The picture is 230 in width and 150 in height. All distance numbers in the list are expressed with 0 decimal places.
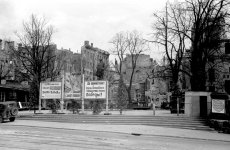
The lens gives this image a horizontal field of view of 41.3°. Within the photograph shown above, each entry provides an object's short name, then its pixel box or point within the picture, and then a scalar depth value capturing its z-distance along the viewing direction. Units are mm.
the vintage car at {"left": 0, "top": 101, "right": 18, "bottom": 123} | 25938
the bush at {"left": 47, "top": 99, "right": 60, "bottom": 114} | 31297
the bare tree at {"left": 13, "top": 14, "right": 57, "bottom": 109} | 45519
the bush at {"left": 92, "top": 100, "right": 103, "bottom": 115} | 29344
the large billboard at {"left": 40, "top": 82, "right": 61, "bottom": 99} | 31150
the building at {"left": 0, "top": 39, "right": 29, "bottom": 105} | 45906
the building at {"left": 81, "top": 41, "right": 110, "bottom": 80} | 93962
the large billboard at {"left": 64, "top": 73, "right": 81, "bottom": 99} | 30797
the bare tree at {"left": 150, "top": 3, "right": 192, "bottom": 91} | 36719
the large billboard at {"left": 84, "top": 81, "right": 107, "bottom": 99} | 29438
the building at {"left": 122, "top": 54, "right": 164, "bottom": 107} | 81500
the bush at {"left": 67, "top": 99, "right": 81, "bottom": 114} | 31391
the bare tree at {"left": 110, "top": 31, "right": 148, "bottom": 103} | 64488
